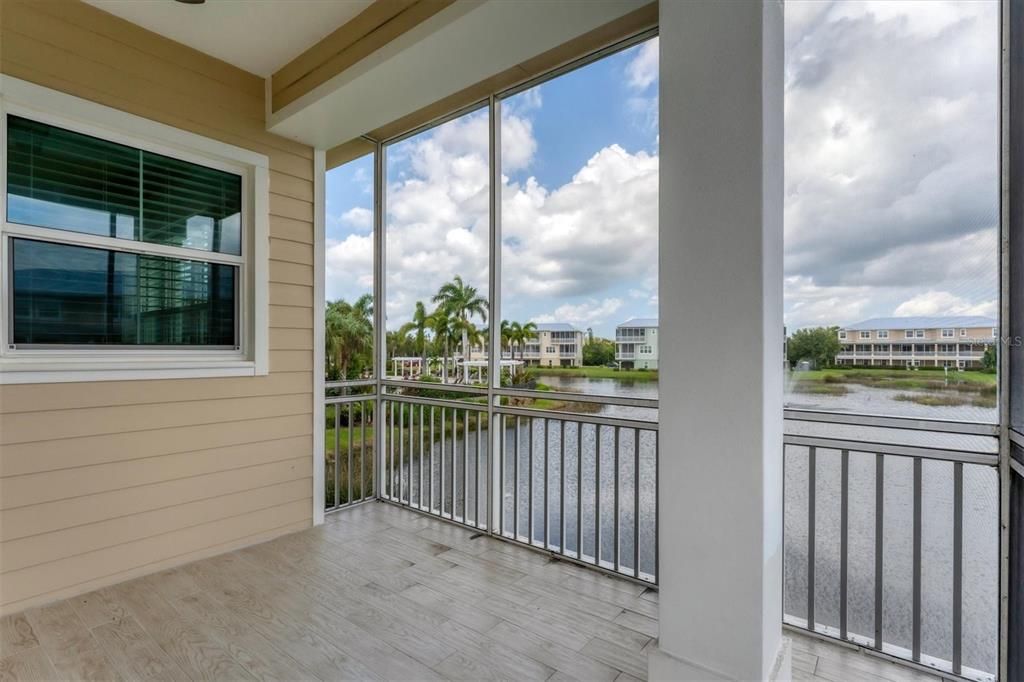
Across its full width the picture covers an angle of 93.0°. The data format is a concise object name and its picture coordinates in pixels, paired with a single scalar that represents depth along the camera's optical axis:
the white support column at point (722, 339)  1.46
